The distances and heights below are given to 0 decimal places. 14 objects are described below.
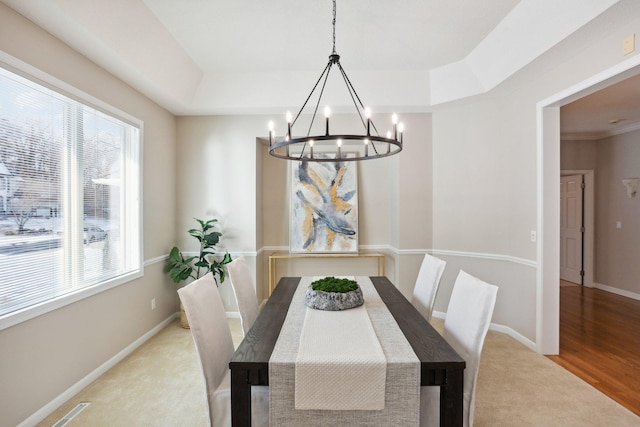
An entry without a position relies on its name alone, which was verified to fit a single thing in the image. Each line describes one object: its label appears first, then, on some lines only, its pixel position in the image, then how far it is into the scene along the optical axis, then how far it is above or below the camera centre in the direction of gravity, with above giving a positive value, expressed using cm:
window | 192 +10
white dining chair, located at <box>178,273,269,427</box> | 155 -76
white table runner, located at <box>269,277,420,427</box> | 131 -78
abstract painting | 425 +5
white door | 550 -30
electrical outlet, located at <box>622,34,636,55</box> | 206 +108
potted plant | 354 -57
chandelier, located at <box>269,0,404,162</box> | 409 +85
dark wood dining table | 131 -64
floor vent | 201 -132
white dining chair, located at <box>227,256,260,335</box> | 215 -57
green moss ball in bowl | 194 -51
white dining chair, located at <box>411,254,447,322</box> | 231 -55
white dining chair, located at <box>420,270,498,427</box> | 154 -66
